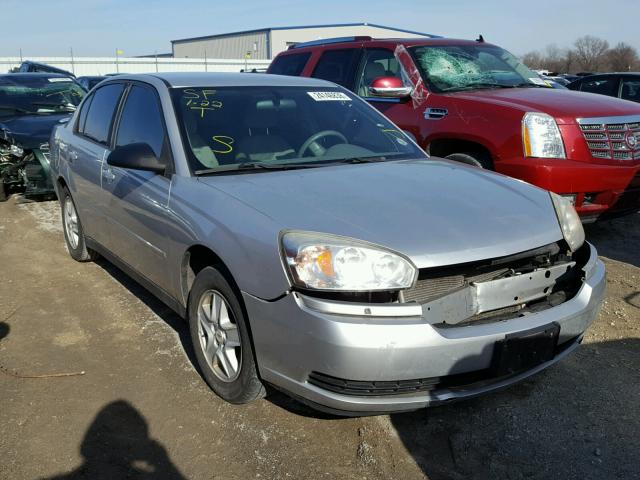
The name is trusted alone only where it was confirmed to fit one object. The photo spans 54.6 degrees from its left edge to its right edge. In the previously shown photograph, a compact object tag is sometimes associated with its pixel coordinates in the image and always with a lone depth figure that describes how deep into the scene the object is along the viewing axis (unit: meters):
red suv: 5.03
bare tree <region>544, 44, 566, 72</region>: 70.88
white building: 51.34
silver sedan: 2.48
